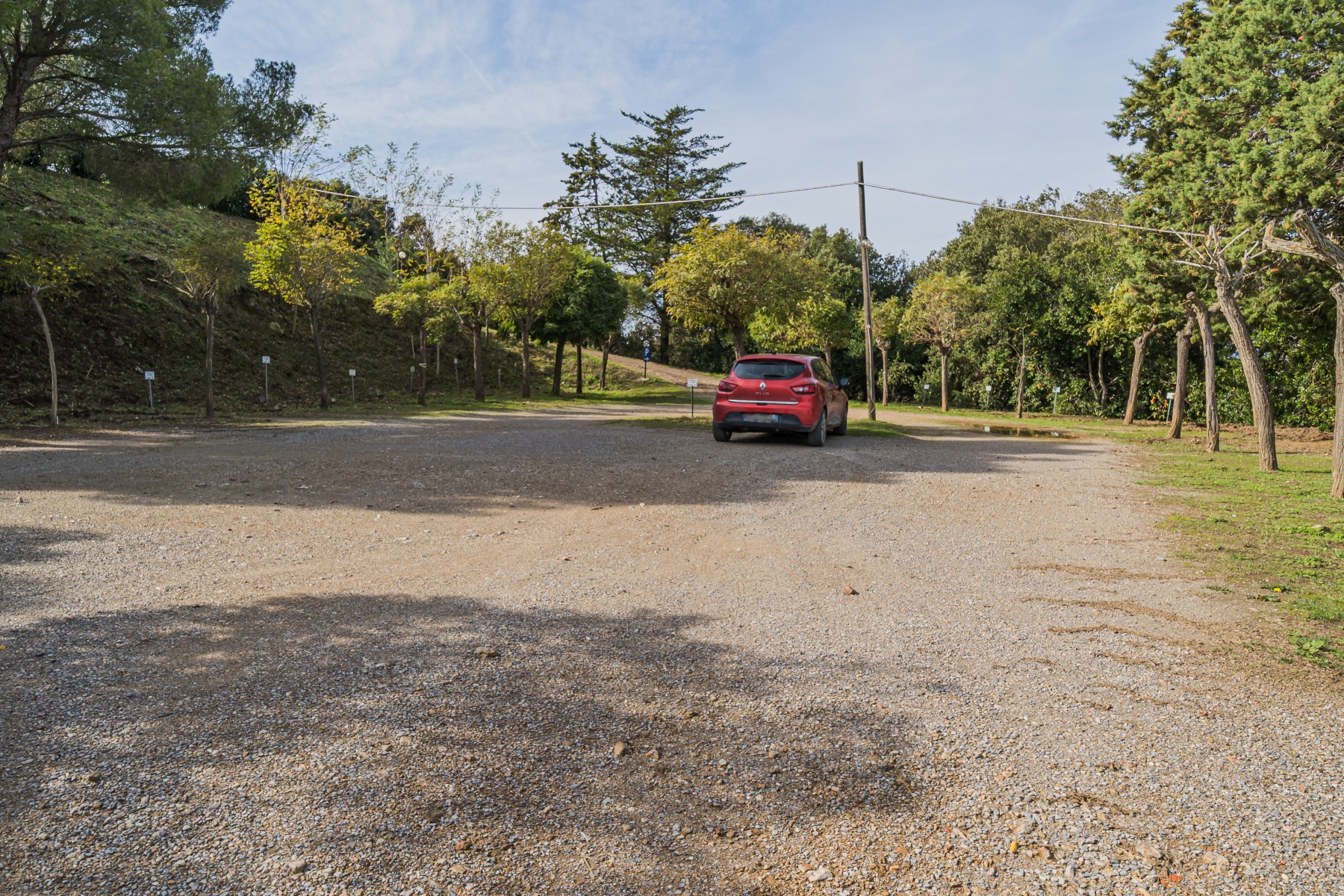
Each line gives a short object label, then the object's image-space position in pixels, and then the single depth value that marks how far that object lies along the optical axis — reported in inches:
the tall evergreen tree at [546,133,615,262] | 1893.5
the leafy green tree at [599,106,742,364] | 1871.3
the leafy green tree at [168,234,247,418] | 629.9
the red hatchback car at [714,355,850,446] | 490.3
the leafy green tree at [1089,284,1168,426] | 635.5
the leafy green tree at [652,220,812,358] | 857.5
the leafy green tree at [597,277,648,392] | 1485.0
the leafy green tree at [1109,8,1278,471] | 476.7
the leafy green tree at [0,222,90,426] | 558.6
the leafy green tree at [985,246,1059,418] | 1107.9
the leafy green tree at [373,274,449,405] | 946.1
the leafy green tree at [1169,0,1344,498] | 392.5
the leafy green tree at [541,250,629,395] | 1224.8
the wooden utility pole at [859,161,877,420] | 802.9
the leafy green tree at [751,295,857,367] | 1300.4
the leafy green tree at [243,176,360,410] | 815.1
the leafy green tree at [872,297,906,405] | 1268.5
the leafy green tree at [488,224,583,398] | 1068.5
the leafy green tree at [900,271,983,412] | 1154.7
